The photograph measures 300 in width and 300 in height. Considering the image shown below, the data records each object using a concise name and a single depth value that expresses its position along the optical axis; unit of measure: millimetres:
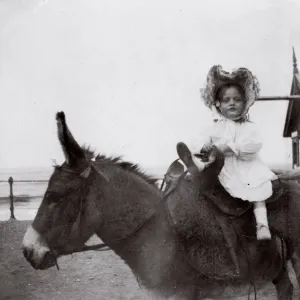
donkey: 2824
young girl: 3053
